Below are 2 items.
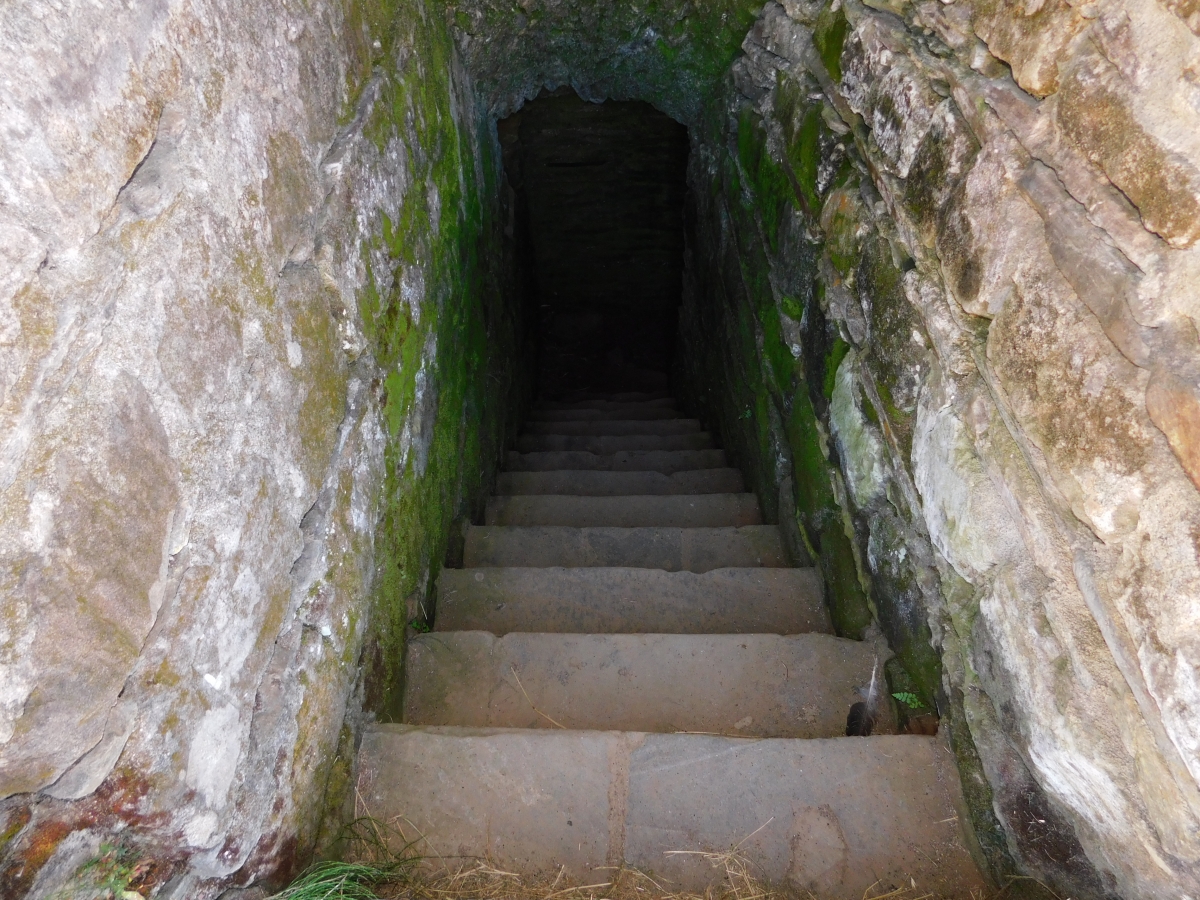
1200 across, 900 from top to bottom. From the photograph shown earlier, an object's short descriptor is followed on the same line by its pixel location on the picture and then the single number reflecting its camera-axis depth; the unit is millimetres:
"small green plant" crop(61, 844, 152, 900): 843
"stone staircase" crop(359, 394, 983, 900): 1479
